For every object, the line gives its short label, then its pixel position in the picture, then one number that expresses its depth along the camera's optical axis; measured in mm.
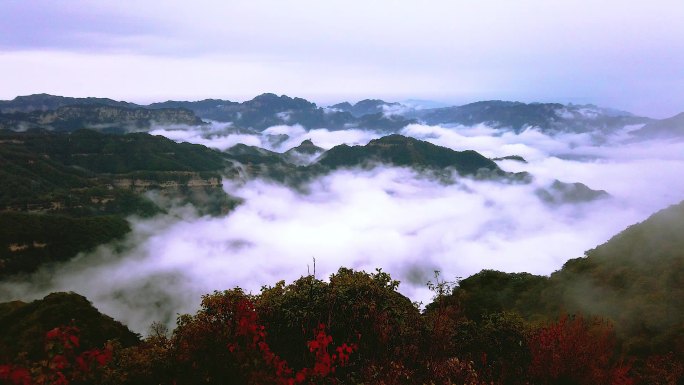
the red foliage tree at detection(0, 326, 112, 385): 14117
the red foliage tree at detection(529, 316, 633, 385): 26016
